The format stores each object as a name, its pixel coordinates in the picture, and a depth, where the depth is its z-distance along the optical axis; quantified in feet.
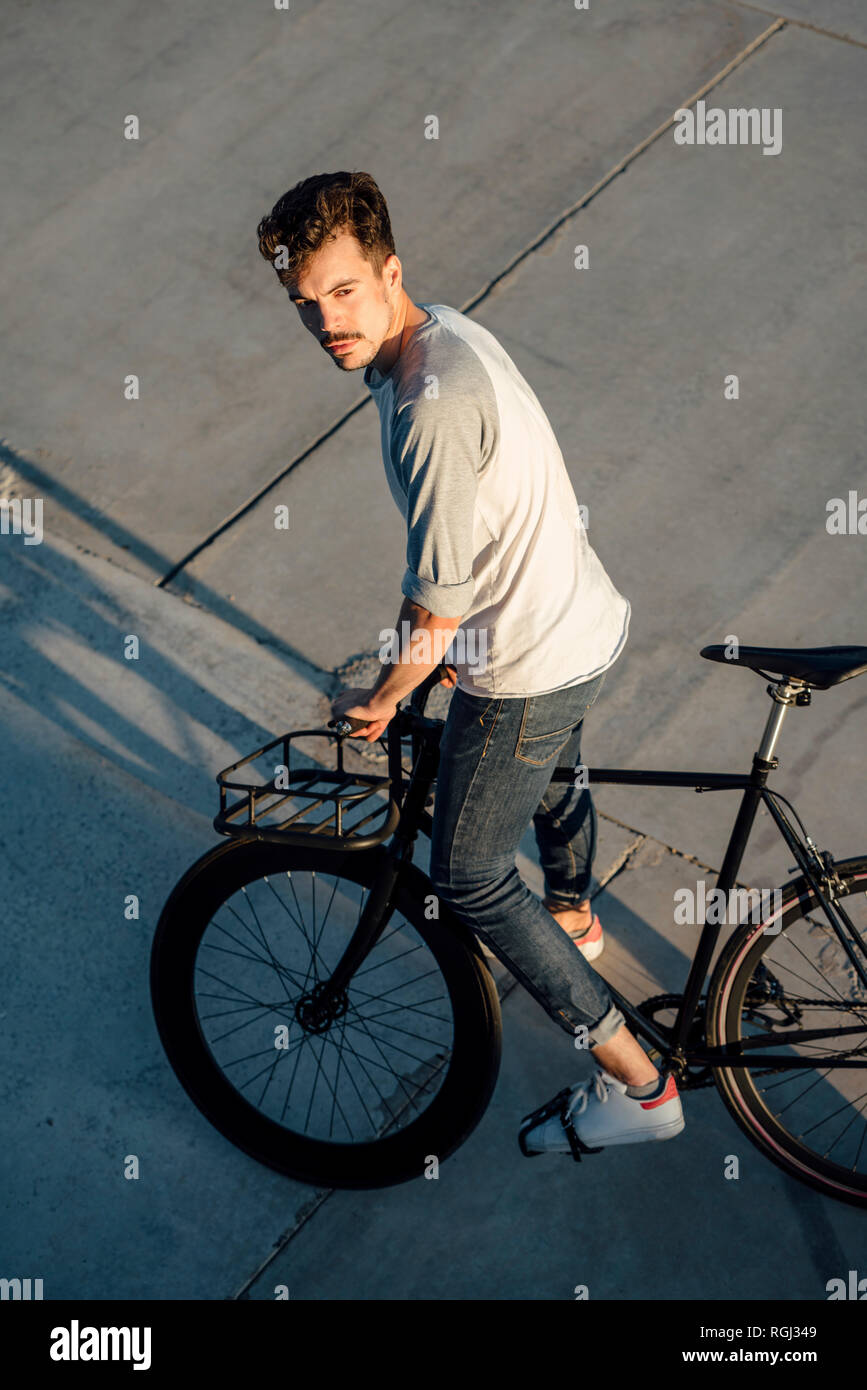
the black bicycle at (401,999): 8.32
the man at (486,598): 6.86
